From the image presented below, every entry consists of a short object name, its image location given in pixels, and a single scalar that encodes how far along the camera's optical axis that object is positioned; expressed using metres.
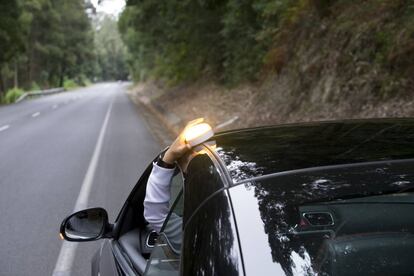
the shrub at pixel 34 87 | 74.38
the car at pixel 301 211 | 1.75
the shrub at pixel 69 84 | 101.80
